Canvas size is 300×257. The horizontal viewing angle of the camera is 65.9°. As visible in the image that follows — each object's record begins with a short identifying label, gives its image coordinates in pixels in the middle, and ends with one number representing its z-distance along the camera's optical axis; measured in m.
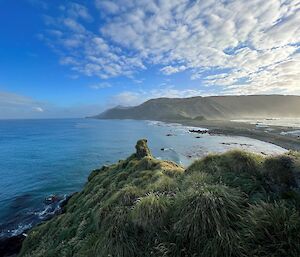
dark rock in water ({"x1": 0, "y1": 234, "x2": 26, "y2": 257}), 17.81
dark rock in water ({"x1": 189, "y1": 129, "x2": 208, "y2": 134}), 97.08
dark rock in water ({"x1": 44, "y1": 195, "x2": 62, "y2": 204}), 27.97
